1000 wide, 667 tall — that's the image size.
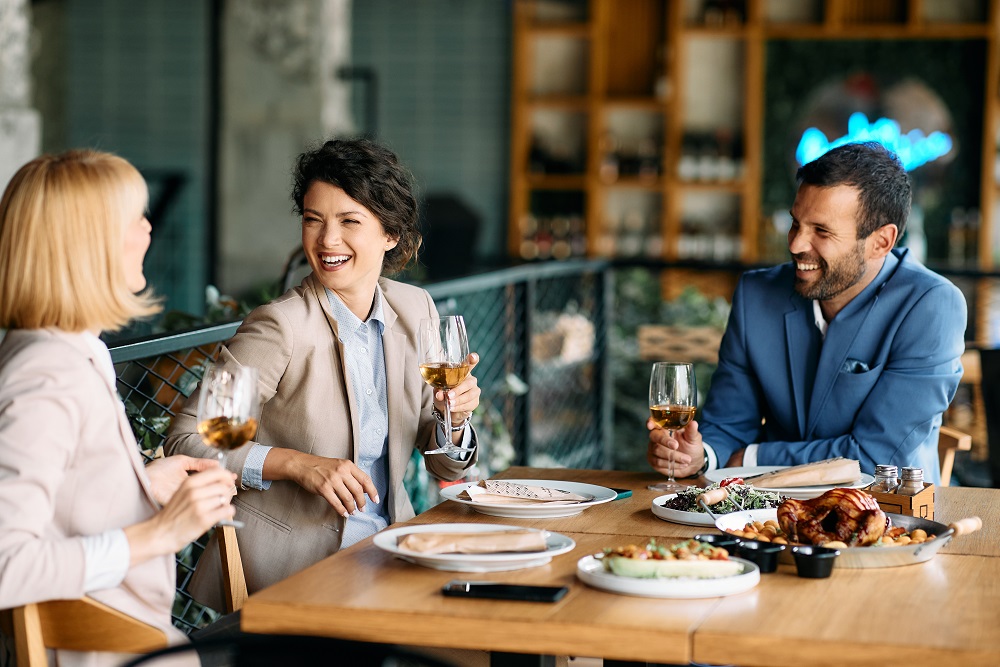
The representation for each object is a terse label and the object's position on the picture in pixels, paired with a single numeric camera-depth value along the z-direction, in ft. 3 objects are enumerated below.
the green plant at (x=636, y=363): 18.79
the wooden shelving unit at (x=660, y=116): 25.17
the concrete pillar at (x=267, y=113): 21.25
